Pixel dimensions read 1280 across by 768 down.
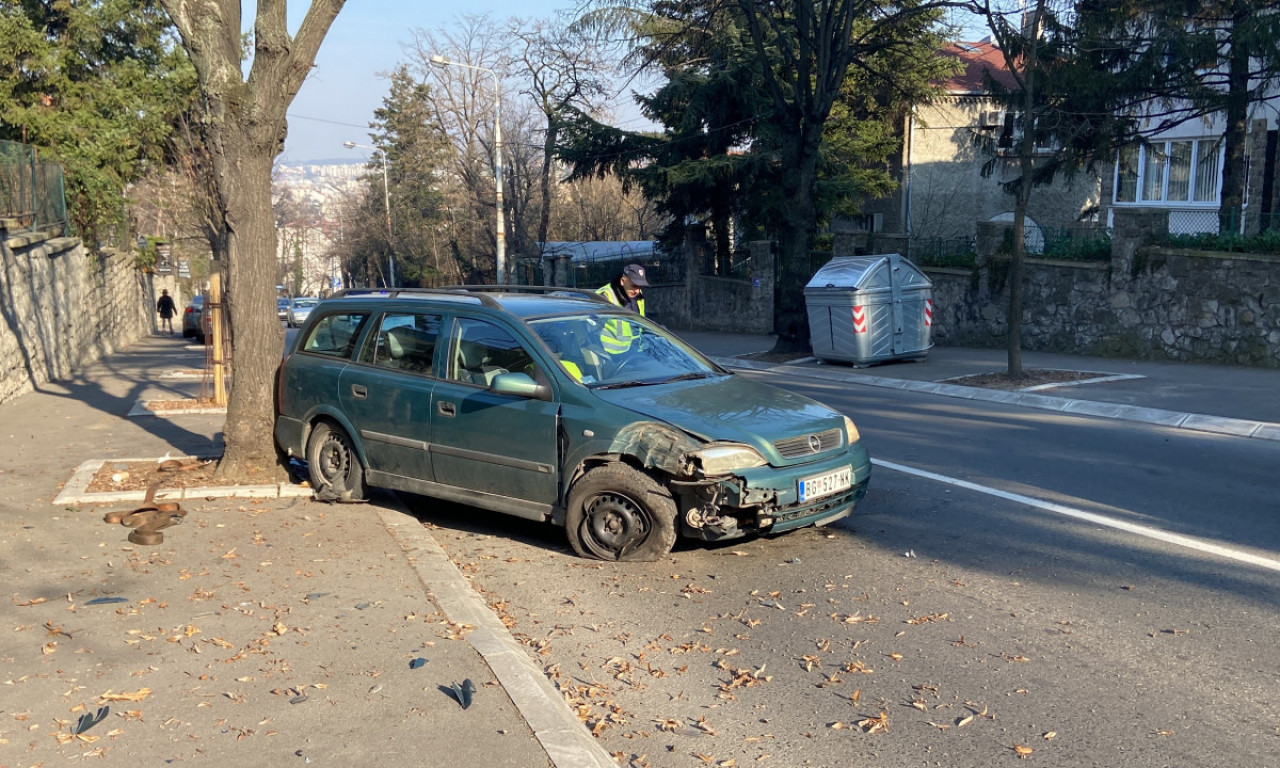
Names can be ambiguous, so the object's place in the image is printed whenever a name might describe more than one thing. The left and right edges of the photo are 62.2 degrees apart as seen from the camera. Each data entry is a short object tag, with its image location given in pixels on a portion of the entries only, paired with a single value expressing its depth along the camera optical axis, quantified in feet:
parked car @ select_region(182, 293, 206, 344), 118.27
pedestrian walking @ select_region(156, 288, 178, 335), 139.33
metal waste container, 60.59
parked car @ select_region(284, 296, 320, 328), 138.21
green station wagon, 20.59
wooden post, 46.60
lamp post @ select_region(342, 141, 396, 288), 175.41
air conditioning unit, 111.28
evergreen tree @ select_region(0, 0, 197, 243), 86.07
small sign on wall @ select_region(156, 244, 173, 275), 152.19
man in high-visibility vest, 34.94
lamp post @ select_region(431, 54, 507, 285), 106.93
